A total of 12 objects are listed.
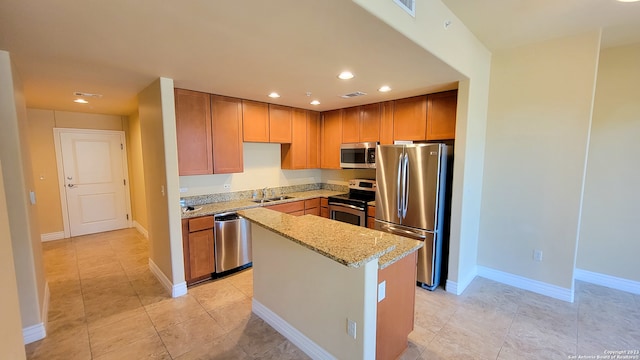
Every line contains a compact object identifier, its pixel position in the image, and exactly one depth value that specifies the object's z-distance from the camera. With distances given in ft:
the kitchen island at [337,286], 5.52
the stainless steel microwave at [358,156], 13.24
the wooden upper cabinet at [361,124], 13.14
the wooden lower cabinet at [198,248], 10.22
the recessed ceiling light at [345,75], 8.36
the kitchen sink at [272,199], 13.05
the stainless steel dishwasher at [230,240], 10.94
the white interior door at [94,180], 16.02
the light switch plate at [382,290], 5.79
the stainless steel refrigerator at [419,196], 9.85
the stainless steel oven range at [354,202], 12.93
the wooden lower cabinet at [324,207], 14.38
